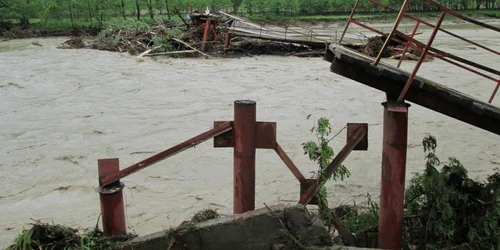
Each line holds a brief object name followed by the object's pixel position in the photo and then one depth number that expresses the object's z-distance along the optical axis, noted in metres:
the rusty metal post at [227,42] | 20.98
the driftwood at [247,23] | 22.75
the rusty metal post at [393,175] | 3.54
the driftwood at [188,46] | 20.68
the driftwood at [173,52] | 20.48
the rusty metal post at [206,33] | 20.66
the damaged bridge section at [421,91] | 3.60
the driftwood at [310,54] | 21.53
